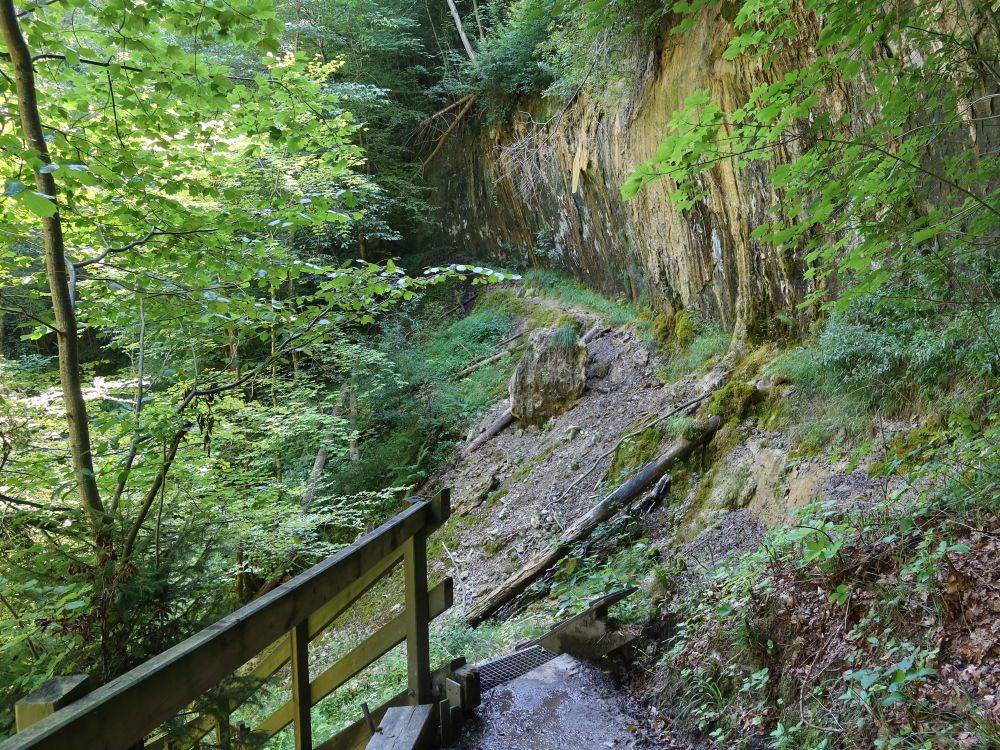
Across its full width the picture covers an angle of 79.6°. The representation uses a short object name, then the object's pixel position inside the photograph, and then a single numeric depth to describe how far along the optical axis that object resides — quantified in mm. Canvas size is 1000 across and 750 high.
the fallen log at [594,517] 6414
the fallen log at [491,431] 11305
